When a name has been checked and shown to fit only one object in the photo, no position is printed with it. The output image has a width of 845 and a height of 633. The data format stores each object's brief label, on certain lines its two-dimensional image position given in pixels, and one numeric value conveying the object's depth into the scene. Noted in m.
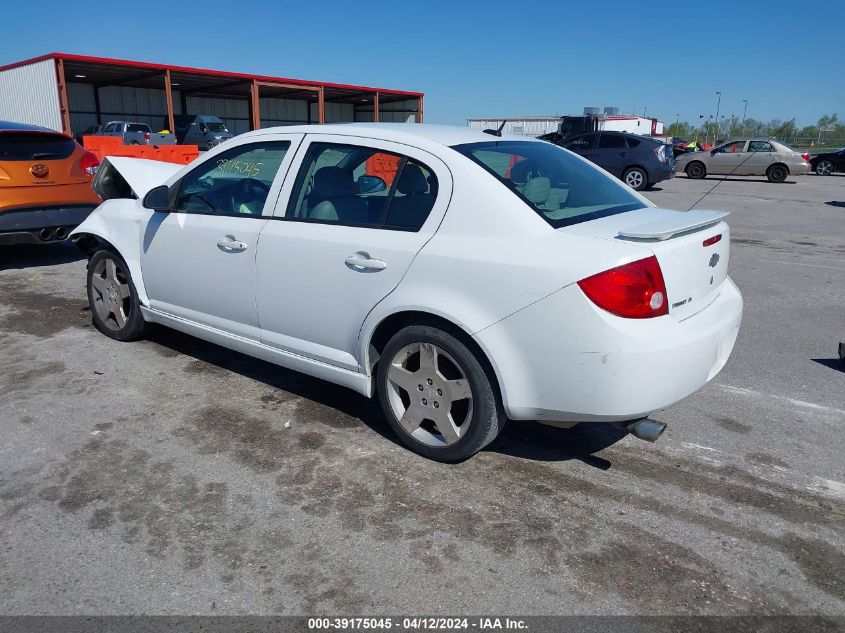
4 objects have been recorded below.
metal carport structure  28.64
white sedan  2.96
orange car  7.41
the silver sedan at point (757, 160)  24.41
